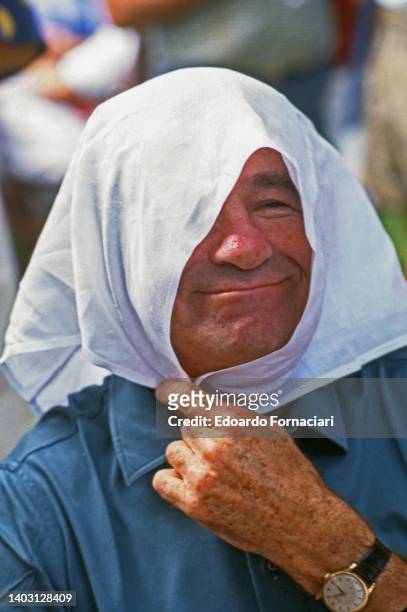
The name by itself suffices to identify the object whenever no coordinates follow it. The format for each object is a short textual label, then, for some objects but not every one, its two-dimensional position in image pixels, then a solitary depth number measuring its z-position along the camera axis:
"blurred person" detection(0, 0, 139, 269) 4.46
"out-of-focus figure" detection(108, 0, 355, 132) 4.77
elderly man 2.95
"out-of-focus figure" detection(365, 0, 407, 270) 5.70
